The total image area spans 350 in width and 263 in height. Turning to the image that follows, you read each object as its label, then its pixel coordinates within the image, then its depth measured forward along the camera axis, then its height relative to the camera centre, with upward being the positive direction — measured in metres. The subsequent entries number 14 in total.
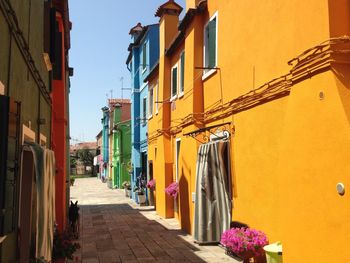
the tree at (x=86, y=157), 79.06 +3.67
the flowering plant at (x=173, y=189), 15.39 -0.50
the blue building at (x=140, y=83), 22.92 +5.79
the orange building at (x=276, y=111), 5.41 +1.18
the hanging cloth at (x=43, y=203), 5.33 -0.35
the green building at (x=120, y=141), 38.53 +3.38
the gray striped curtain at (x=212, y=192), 10.17 -0.44
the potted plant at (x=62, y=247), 7.50 -1.29
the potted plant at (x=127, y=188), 29.73 -0.88
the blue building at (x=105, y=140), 51.28 +4.68
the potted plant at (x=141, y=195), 23.05 -1.07
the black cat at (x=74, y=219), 12.30 -1.30
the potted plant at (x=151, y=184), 20.61 -0.42
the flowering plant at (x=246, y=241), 7.62 -1.22
